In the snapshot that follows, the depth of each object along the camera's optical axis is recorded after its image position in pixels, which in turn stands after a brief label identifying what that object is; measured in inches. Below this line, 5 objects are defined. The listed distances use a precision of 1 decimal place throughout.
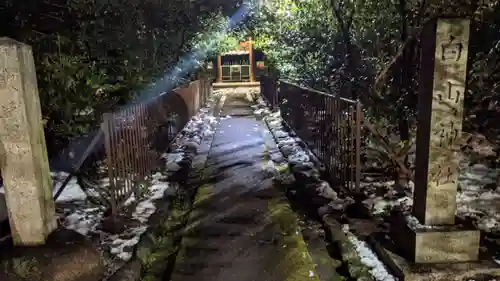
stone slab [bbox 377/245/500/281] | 125.0
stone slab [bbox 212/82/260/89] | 1373.8
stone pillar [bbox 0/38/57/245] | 129.3
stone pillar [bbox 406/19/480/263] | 124.2
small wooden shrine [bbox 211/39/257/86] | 1422.2
